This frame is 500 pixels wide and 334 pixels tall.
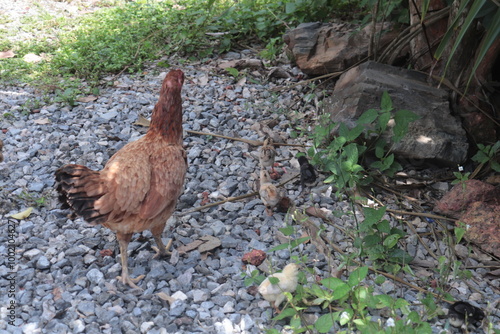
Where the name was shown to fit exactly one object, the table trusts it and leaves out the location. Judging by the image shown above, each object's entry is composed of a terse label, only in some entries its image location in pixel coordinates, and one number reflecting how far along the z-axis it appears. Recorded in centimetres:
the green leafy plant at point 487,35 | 258
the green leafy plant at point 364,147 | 341
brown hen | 301
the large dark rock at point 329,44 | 523
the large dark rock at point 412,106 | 420
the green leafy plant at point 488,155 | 405
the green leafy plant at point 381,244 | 324
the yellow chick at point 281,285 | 294
